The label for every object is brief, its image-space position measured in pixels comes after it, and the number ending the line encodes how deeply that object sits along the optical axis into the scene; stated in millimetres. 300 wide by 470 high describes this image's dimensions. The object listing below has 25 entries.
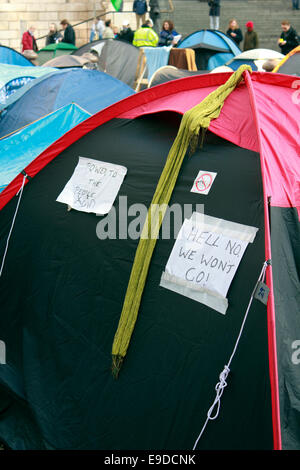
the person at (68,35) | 13539
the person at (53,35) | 14522
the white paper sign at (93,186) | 2645
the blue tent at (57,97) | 4941
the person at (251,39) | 12441
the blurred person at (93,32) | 15168
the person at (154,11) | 14898
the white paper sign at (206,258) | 2043
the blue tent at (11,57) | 9500
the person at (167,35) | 12375
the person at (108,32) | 13945
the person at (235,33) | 12781
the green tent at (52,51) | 13008
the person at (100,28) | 15014
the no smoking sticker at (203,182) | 2248
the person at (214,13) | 13957
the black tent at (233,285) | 1887
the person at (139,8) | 14484
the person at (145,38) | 11945
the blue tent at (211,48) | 11016
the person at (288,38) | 11047
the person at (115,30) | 14259
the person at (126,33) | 12664
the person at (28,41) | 14065
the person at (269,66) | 6333
